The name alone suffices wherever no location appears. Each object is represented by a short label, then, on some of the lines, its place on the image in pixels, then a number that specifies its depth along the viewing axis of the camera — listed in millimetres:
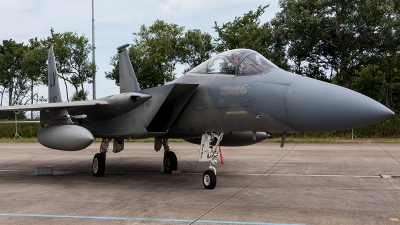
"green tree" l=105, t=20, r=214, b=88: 47750
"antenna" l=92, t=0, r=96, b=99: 47612
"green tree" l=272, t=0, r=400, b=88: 34031
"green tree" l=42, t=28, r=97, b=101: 47781
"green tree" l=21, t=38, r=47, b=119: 47125
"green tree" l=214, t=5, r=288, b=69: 37500
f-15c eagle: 6941
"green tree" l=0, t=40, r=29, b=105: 56906
